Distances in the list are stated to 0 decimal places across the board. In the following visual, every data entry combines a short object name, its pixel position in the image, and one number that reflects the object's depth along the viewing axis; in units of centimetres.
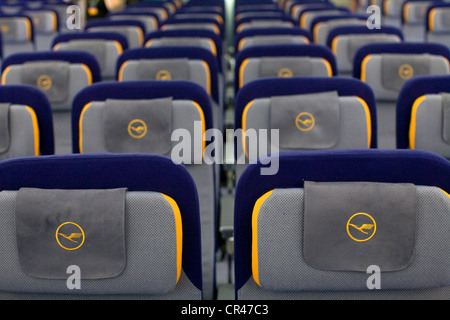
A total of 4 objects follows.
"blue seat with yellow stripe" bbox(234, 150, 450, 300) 108
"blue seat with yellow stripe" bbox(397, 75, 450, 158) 180
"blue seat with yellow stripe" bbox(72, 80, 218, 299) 184
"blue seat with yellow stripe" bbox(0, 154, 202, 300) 111
